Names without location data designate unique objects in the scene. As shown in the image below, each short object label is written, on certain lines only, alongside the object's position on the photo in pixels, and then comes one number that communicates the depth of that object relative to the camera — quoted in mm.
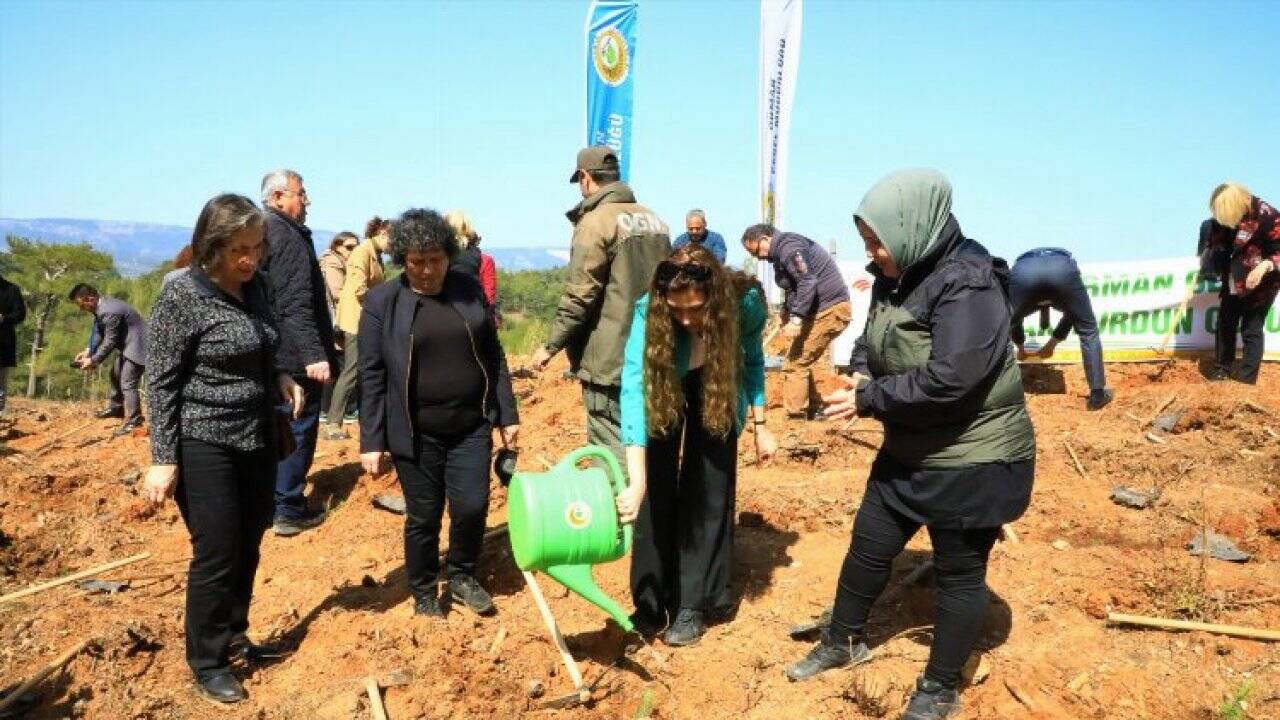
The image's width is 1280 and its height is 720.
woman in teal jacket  3270
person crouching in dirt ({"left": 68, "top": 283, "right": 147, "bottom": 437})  9062
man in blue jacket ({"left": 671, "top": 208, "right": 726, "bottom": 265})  9328
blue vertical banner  10305
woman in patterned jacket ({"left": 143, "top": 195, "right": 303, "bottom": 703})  3139
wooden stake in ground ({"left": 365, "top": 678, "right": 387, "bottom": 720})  3260
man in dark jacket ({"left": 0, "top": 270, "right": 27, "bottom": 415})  8820
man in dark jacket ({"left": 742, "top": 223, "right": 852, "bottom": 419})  7836
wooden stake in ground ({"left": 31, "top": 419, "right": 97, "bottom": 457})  8312
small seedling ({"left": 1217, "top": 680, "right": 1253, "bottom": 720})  3014
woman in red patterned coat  7500
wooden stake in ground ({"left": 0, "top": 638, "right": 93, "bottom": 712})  3293
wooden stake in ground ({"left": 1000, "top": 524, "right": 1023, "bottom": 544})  4733
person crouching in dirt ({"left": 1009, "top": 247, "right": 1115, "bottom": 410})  7605
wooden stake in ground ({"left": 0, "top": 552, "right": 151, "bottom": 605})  4344
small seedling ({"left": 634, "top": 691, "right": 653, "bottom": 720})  3259
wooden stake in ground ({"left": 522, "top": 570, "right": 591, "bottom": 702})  3331
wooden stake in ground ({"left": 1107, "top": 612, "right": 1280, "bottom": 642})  3461
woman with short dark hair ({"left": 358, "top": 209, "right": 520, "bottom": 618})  3720
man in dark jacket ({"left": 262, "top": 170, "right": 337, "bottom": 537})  4746
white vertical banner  11719
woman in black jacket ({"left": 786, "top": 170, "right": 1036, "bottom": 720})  2672
